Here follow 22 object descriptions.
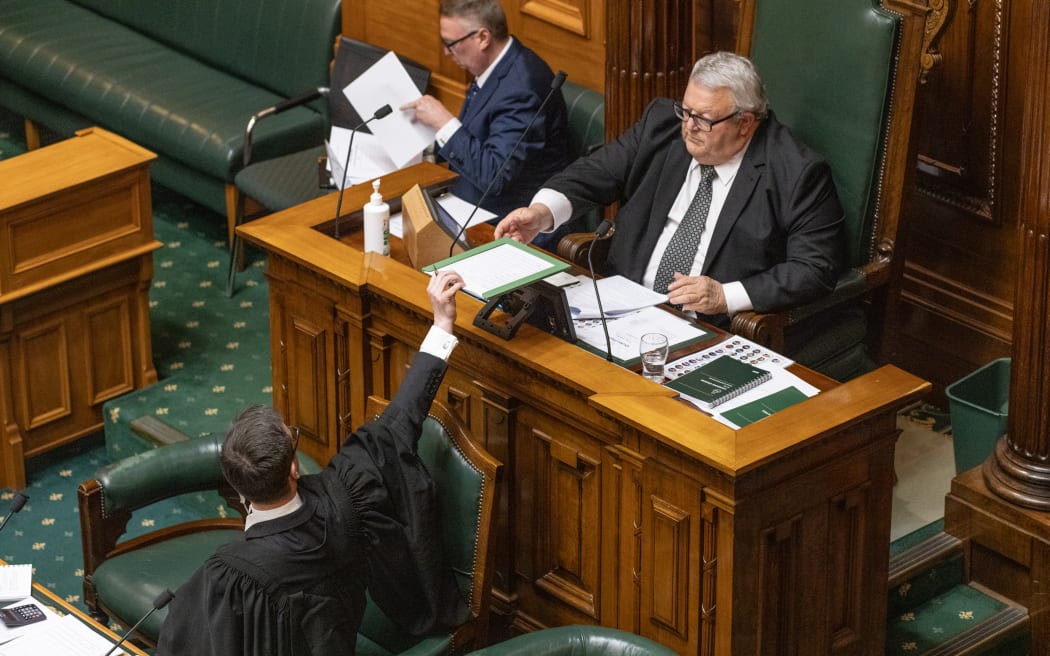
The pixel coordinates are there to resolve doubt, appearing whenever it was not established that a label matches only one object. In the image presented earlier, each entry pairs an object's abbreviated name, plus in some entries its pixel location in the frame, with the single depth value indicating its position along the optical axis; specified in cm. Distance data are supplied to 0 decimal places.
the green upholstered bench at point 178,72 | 1341
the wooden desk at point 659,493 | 695
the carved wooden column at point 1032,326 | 772
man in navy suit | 1011
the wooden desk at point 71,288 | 1047
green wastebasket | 903
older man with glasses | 854
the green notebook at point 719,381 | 739
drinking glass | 752
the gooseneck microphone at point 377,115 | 912
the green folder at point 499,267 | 752
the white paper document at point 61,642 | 679
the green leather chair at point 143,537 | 807
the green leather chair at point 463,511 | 725
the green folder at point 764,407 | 721
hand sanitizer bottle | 873
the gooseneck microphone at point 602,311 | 758
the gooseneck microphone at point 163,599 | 643
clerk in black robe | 654
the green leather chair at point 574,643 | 655
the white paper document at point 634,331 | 780
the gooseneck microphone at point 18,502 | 689
